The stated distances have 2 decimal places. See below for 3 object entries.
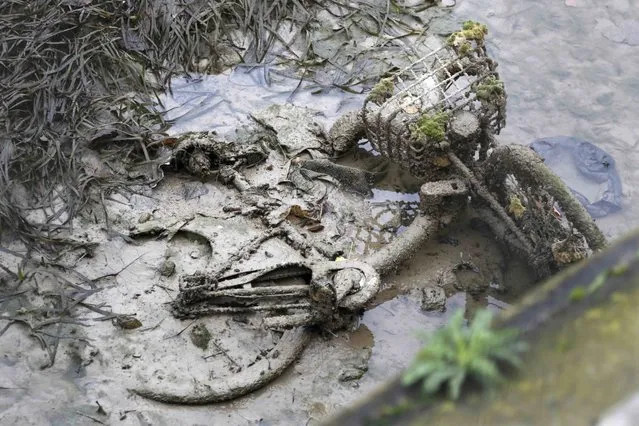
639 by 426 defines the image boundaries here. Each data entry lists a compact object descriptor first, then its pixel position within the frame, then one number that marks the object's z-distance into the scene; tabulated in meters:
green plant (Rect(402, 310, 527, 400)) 2.79
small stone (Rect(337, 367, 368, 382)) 8.70
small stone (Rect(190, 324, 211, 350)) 8.96
